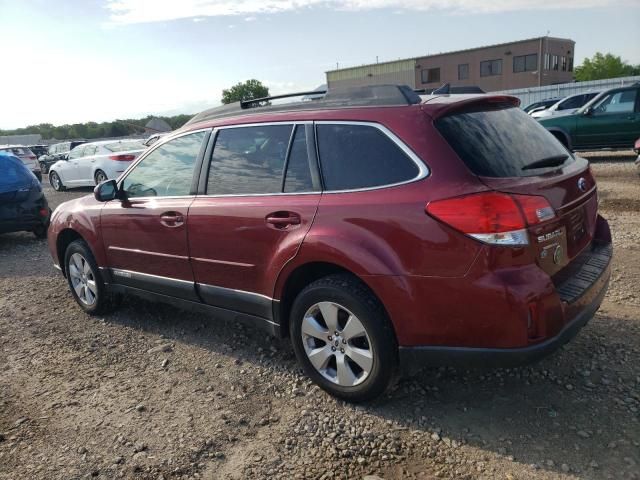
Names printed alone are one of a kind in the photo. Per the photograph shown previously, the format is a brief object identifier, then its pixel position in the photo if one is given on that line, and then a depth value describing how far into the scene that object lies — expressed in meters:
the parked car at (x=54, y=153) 28.34
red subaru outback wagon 2.55
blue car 8.22
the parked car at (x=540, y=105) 18.45
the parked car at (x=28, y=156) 21.87
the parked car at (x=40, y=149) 33.28
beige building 54.56
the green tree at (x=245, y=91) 83.03
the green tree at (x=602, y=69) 69.94
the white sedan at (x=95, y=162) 14.33
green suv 12.05
